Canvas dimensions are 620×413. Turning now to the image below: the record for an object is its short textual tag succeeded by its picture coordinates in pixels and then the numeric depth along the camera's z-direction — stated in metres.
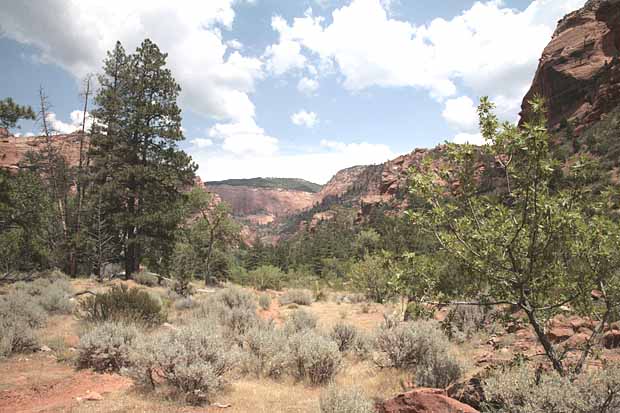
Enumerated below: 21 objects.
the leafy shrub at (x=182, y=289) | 16.64
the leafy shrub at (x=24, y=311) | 8.41
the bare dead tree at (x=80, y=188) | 19.17
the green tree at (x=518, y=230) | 3.82
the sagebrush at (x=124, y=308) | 8.74
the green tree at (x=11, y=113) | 13.55
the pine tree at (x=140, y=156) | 18.52
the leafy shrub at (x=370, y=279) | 21.47
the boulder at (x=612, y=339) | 6.89
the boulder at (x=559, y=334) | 7.62
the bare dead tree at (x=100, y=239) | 18.75
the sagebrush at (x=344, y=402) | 3.95
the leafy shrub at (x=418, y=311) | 4.43
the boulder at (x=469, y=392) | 4.04
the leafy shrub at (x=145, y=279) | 18.78
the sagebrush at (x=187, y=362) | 5.11
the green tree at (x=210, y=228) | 23.12
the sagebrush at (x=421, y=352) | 5.79
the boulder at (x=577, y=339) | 6.37
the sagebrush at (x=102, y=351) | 6.32
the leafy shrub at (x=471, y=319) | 10.07
